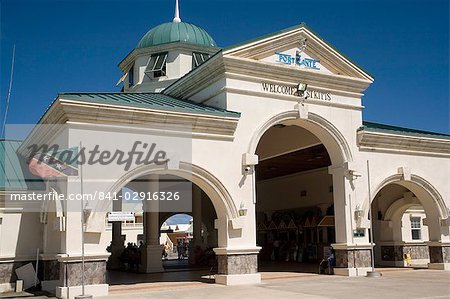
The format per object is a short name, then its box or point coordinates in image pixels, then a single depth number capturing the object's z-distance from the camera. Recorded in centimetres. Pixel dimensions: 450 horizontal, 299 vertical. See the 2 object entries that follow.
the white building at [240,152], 1703
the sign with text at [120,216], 2877
